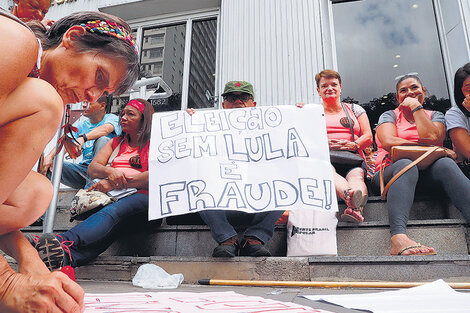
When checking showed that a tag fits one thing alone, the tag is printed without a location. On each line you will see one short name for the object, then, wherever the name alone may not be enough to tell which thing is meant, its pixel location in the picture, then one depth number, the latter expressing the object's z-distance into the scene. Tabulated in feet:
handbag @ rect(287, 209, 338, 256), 7.11
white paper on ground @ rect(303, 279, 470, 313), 3.71
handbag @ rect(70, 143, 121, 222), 8.03
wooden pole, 5.65
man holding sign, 7.02
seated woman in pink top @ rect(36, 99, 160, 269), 6.97
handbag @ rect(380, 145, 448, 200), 7.82
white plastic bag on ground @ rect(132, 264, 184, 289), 6.41
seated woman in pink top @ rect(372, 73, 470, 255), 7.02
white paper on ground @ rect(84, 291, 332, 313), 3.53
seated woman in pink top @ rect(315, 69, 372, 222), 7.75
